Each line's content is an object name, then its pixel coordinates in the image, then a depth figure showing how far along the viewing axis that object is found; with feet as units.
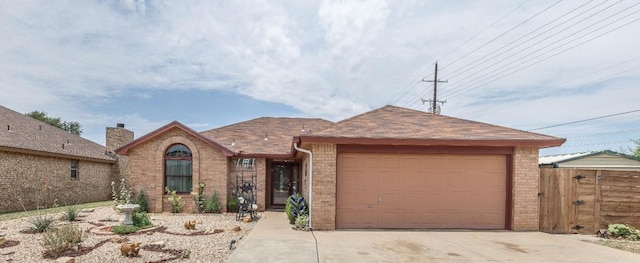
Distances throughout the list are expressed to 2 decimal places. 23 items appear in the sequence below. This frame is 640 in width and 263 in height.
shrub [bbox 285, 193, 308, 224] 34.45
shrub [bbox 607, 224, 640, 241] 30.22
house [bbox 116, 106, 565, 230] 32.14
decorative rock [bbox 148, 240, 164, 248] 25.33
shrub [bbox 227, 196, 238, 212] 47.52
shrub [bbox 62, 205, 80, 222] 36.59
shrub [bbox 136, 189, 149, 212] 45.37
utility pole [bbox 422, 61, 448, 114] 90.43
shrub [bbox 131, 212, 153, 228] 33.04
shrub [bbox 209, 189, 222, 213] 46.14
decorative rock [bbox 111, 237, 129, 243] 27.12
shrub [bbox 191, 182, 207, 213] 46.39
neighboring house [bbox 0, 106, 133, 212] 45.16
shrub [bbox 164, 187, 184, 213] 46.09
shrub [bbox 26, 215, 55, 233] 30.30
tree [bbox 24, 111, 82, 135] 131.13
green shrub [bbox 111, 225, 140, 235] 30.61
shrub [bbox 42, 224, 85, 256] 23.07
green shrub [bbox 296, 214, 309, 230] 32.27
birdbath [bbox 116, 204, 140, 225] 31.45
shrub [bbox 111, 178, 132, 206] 37.66
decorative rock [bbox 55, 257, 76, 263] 20.40
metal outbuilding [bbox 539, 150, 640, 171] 49.06
